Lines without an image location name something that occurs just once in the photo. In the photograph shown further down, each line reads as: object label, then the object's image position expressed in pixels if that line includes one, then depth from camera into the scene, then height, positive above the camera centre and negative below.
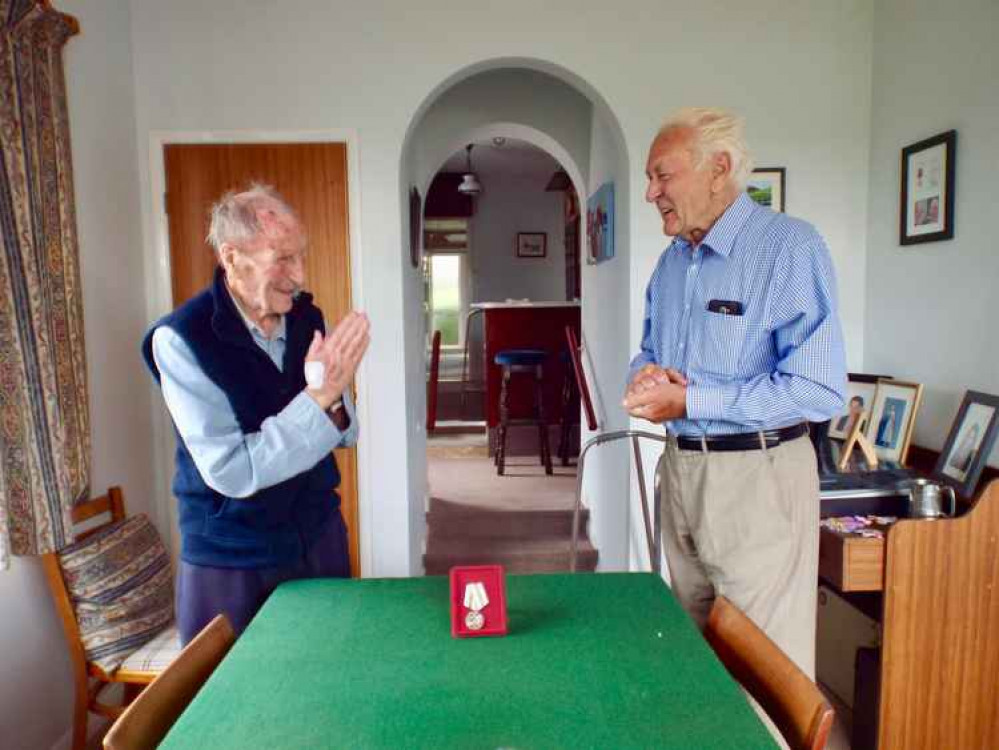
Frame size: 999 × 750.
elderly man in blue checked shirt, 1.54 -0.14
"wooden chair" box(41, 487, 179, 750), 2.10 -0.99
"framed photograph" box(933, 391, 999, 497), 2.07 -0.37
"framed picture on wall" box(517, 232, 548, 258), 9.90 +1.02
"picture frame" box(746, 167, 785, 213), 2.89 +0.51
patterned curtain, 1.98 +0.09
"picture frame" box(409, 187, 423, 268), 3.71 +0.50
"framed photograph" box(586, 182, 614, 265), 3.36 +0.47
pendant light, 8.11 +1.49
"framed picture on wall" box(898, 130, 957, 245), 2.36 +0.41
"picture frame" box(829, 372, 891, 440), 2.66 -0.30
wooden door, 2.95 +0.52
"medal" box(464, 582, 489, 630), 1.26 -0.48
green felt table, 0.99 -0.54
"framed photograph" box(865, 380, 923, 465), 2.45 -0.34
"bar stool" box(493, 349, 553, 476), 5.41 -0.49
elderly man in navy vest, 1.42 -0.17
